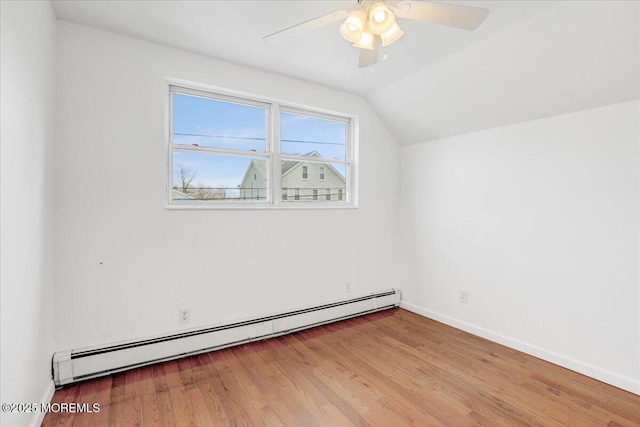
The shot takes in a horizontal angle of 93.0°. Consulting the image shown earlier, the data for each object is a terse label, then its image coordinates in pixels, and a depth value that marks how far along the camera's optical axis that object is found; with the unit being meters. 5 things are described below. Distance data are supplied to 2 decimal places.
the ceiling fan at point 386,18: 1.41
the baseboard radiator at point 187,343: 2.12
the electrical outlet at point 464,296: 3.17
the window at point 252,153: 2.66
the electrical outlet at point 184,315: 2.54
